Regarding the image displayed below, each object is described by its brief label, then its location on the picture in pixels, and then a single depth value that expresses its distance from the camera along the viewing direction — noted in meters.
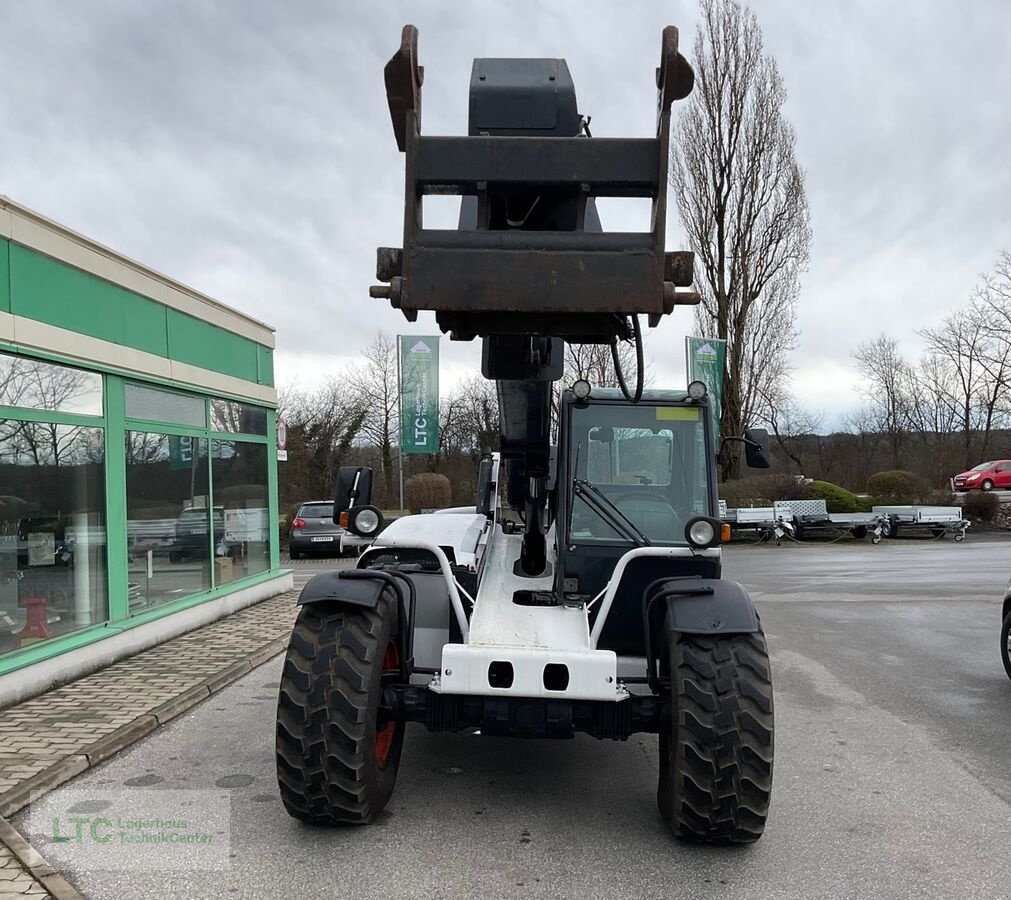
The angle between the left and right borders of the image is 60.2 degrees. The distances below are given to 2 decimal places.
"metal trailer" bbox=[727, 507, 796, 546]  26.01
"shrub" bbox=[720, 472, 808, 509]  28.77
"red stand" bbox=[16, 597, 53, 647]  7.08
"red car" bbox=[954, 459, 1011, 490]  32.84
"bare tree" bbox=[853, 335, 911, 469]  46.59
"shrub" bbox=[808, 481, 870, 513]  28.88
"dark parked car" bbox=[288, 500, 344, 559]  20.75
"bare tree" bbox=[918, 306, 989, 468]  42.06
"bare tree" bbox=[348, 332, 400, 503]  35.66
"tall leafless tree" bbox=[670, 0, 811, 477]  30.98
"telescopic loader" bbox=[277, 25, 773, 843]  3.44
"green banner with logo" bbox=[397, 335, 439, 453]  21.89
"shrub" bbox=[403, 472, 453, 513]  29.28
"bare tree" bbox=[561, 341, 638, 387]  18.58
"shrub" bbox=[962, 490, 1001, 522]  29.72
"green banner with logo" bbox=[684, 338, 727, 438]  24.02
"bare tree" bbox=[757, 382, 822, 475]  33.22
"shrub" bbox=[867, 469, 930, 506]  31.14
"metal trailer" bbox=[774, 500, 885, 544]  26.86
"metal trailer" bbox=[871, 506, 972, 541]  26.95
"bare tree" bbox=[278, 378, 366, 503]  34.50
